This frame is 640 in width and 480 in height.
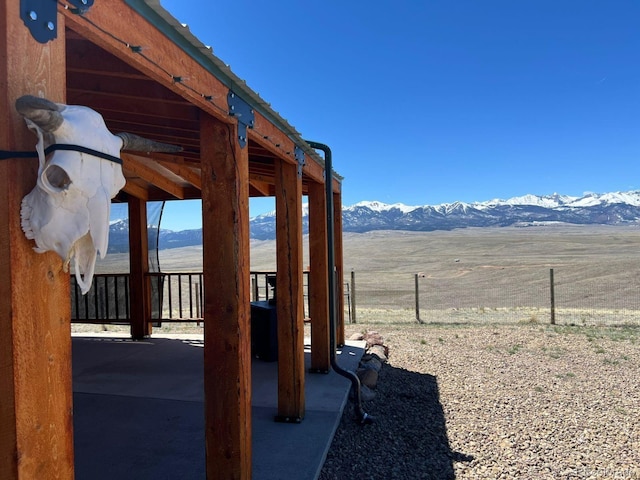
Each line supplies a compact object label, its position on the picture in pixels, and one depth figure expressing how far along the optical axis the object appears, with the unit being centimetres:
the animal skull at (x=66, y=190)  105
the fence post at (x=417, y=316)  1009
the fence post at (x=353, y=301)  988
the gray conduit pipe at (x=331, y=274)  433
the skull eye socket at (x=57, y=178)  106
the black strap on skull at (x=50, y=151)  105
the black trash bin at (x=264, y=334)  567
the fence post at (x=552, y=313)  931
